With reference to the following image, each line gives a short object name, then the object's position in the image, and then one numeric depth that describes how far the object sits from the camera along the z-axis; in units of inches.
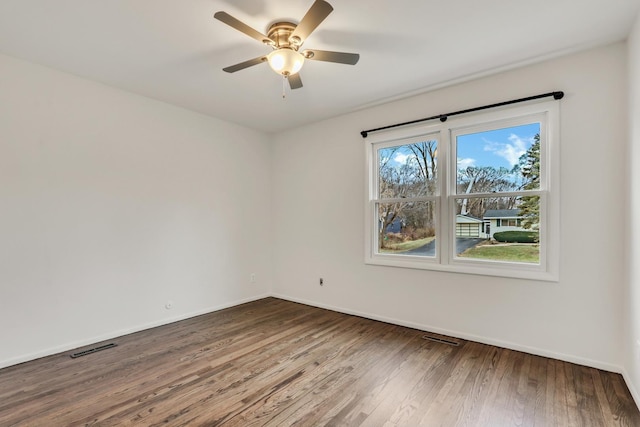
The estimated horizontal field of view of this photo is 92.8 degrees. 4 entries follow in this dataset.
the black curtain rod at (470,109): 104.2
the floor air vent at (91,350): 109.8
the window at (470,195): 109.6
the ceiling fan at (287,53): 82.6
